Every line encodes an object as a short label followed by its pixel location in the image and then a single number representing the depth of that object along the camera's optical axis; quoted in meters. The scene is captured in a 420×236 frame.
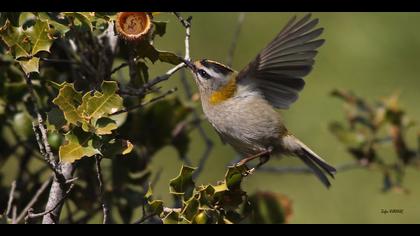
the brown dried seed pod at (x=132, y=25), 4.55
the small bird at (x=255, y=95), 5.95
